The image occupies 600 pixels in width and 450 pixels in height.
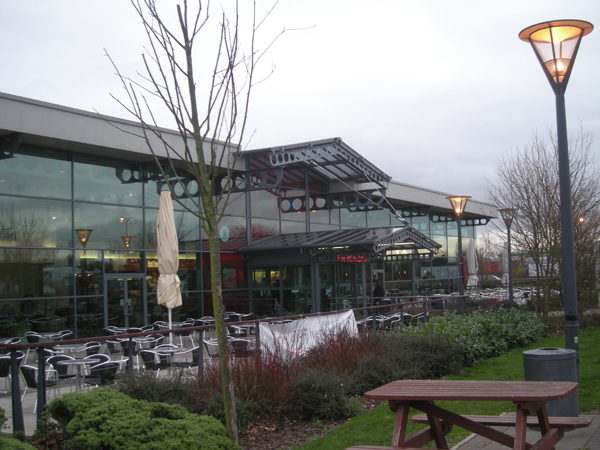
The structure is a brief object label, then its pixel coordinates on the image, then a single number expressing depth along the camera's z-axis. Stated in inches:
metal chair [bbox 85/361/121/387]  311.6
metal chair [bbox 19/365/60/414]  329.1
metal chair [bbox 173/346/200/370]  380.5
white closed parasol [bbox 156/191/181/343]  557.3
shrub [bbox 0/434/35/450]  151.7
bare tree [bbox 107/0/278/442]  188.4
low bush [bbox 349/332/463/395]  342.0
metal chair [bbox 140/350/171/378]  346.9
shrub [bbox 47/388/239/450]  174.1
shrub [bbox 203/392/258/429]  263.1
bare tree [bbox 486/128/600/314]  677.9
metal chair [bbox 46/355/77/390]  341.7
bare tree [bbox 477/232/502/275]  1903.5
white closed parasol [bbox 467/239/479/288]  1187.3
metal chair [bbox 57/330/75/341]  531.0
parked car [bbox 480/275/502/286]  1412.2
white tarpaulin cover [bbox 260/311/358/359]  338.6
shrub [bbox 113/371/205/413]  266.5
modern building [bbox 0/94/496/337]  598.2
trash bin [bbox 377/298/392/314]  666.5
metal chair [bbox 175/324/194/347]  387.7
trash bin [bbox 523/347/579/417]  237.1
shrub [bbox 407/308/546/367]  436.1
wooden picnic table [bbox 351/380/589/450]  168.9
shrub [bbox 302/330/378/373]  350.9
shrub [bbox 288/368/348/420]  286.0
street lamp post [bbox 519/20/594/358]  240.4
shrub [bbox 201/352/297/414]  279.0
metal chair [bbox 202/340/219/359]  432.3
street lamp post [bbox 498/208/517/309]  720.3
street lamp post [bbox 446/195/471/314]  709.3
